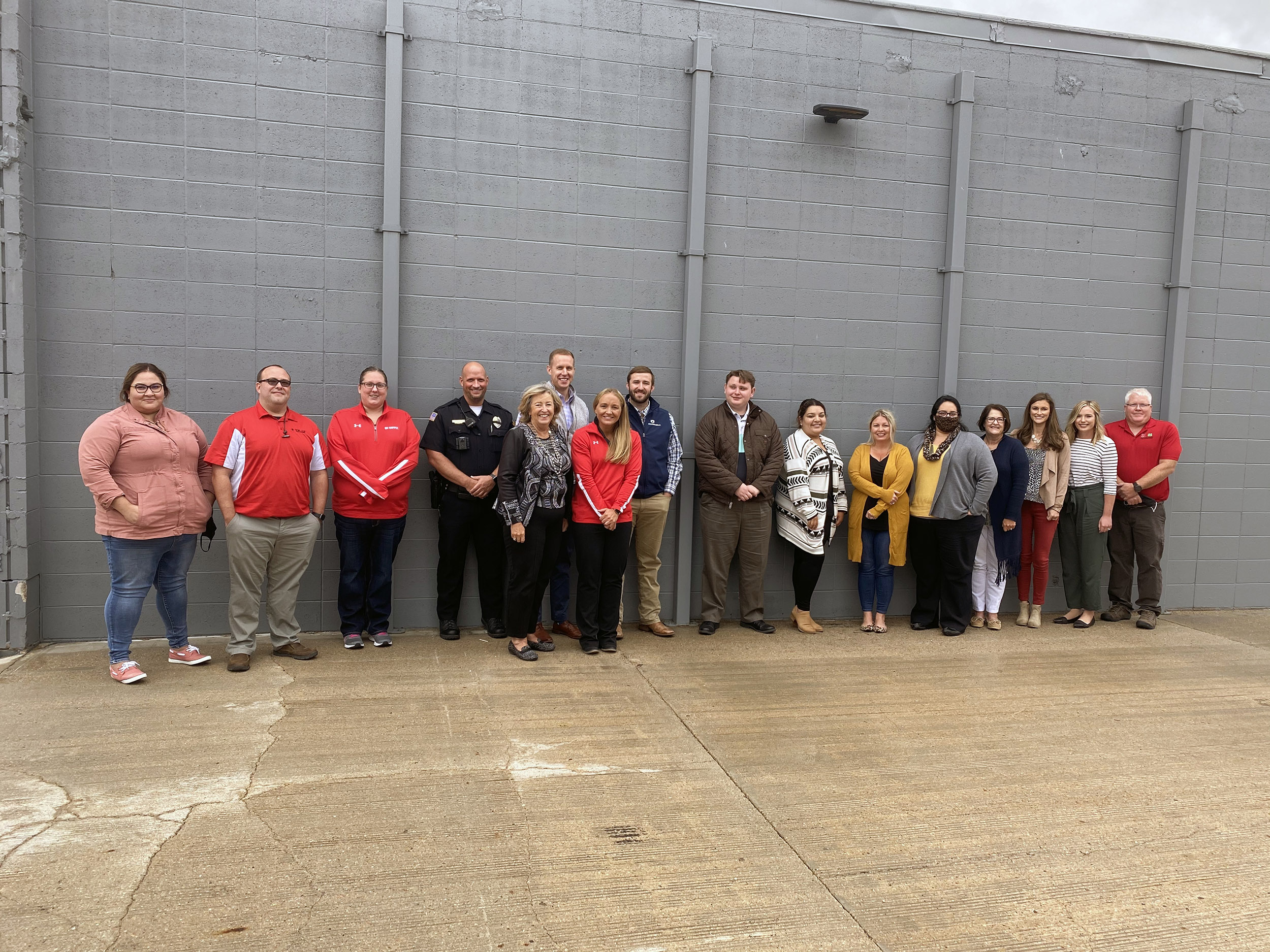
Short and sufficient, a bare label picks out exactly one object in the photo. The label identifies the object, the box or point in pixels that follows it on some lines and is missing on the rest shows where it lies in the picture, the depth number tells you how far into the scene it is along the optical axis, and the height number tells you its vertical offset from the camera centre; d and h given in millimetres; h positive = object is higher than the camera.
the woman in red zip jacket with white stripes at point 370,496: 5715 -767
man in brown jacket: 6387 -699
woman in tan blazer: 6871 -721
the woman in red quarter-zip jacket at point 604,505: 5824 -787
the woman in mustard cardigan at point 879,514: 6652 -899
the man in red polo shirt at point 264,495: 5320 -736
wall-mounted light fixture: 6496 +1935
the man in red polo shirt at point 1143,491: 7066 -702
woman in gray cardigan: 6602 -857
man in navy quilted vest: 6219 -566
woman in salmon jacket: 4922 -689
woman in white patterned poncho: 6547 -737
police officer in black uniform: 5907 -643
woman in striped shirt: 6934 -763
